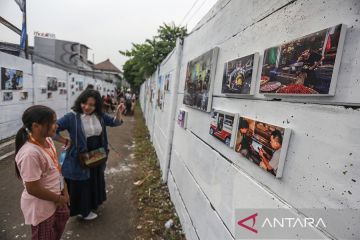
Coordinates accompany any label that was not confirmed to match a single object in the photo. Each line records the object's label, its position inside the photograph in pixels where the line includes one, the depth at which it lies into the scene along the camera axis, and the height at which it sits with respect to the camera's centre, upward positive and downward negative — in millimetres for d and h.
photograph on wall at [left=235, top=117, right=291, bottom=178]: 1186 -274
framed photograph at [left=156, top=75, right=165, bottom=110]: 5639 -149
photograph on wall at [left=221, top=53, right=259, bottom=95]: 1501 +151
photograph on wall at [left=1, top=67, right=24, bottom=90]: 5918 -150
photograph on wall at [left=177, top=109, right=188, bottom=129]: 3199 -411
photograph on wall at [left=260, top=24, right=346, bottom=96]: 922 +178
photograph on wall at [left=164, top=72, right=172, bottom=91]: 4798 +176
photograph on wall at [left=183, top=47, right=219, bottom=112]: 2254 +129
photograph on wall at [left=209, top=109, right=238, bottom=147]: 1714 -267
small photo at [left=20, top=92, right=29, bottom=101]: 7002 -668
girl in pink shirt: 1659 -729
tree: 9805 +1730
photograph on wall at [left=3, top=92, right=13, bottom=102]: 6070 -634
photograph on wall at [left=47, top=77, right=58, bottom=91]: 9023 -232
